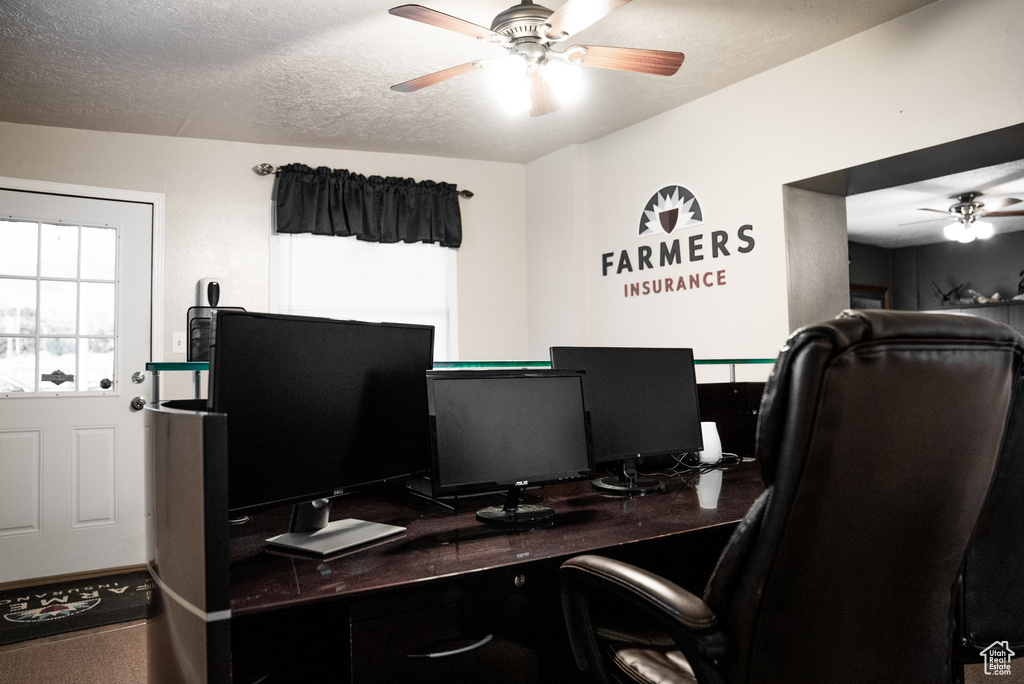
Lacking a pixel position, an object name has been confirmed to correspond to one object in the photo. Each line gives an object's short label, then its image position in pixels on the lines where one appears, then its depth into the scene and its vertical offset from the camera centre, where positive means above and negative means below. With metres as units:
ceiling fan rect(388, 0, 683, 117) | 2.29 +1.23
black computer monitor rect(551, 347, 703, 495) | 1.94 -0.13
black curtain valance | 4.32 +1.12
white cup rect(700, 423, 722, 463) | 2.37 -0.31
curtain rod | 4.27 +1.31
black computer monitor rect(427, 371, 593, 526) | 1.51 -0.17
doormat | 2.89 -1.14
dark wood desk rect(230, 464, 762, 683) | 1.12 -0.39
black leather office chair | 0.86 -0.20
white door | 3.60 -0.04
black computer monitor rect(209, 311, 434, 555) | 1.20 -0.09
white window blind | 4.41 +0.61
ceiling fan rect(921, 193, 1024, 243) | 5.82 +1.27
